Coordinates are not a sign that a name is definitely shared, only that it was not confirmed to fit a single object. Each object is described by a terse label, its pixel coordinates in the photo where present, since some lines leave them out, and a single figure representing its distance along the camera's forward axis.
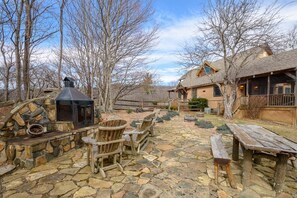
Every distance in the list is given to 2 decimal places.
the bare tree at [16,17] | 6.18
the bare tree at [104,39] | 9.65
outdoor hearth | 4.45
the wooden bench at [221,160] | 2.55
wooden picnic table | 2.27
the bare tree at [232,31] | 9.49
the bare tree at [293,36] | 13.22
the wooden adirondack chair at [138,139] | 3.75
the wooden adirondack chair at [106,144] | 2.82
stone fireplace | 3.19
